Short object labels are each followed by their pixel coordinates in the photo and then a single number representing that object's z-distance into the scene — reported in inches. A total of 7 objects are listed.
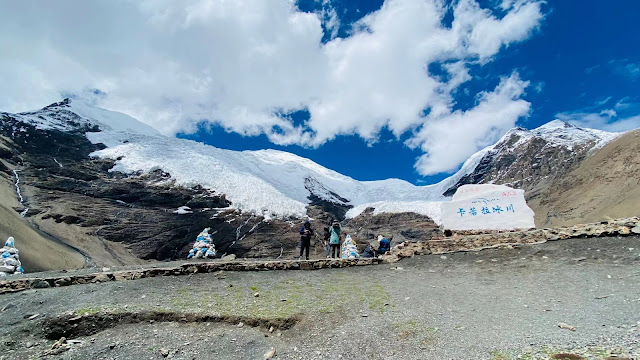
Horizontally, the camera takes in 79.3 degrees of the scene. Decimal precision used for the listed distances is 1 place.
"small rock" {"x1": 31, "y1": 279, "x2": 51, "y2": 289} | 416.8
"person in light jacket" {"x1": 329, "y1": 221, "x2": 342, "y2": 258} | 708.2
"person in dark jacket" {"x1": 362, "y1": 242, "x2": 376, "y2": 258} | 731.7
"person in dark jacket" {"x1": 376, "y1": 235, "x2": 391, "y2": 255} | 740.1
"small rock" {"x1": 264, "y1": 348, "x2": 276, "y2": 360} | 278.8
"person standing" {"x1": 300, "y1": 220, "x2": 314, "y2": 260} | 675.4
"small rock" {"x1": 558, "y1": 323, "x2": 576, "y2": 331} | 296.1
